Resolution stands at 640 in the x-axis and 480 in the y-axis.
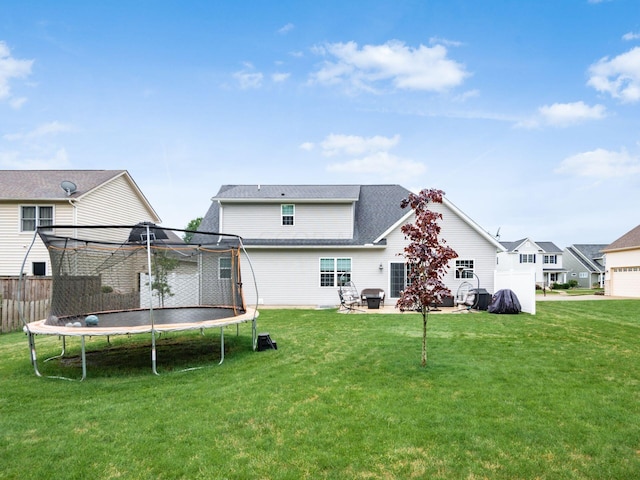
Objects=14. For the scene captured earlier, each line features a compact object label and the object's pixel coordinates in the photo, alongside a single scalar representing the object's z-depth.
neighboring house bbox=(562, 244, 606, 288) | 49.69
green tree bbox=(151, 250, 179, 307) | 10.24
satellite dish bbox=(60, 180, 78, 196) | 17.12
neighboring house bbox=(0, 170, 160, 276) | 17.27
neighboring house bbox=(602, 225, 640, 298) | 26.31
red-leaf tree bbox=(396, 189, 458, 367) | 6.27
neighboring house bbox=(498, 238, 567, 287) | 43.72
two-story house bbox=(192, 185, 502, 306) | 17.30
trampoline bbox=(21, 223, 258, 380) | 6.89
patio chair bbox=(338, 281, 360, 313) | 16.17
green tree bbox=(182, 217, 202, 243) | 55.46
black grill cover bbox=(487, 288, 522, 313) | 14.72
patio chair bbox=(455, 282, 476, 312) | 16.29
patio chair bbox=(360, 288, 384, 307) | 16.81
